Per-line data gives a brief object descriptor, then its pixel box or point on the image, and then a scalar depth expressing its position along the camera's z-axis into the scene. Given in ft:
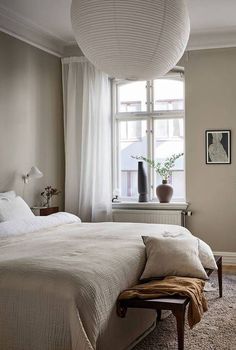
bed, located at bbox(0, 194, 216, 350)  8.34
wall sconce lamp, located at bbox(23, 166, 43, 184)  18.40
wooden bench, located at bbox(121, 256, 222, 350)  9.47
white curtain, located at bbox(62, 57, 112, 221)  21.35
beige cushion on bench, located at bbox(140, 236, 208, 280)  11.30
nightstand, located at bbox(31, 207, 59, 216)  18.51
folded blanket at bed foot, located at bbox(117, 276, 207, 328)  9.78
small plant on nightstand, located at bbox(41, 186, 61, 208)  19.94
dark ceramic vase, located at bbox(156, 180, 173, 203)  21.08
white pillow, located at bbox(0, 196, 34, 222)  14.96
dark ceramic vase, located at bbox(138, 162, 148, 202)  21.52
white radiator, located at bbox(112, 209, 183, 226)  20.85
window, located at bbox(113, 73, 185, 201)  21.90
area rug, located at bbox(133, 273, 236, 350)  10.91
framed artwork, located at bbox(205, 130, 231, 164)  20.35
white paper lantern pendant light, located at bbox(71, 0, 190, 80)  9.66
